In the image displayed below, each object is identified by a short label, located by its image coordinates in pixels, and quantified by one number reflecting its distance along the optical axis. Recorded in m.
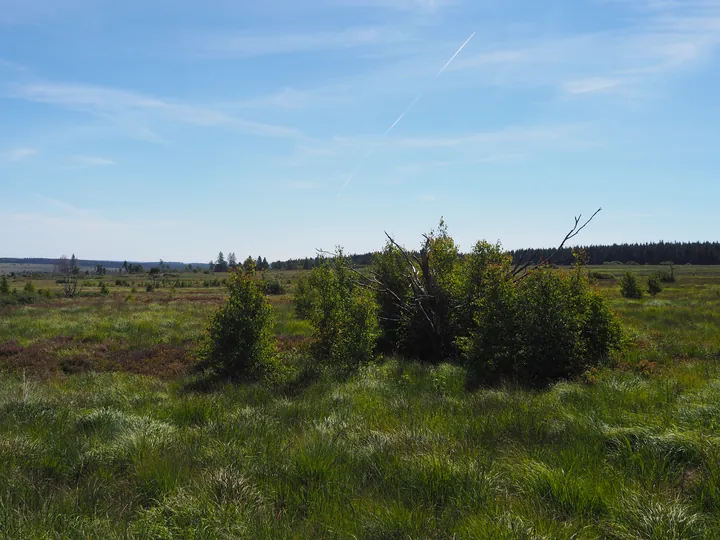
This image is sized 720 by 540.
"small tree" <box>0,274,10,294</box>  41.10
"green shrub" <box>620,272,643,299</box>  34.75
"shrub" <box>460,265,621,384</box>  9.74
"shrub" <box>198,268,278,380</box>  10.93
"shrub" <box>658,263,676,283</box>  56.07
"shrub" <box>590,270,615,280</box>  67.45
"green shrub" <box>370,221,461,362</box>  14.07
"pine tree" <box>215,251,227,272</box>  171.12
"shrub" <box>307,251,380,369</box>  11.97
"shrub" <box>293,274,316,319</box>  23.89
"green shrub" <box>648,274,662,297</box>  39.72
